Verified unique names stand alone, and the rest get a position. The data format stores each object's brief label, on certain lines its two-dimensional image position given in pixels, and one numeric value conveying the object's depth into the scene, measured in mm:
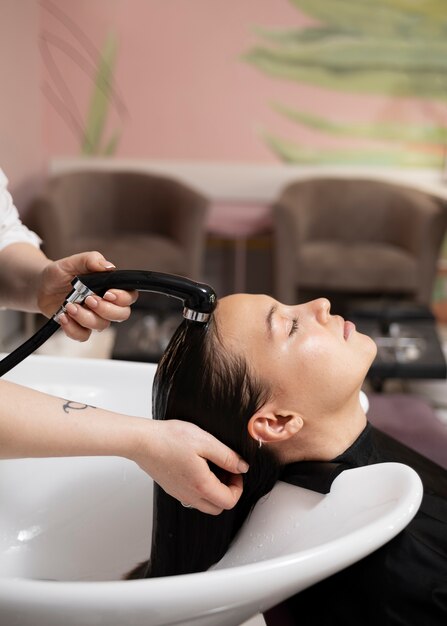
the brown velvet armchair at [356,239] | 4160
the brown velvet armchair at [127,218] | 4059
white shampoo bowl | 894
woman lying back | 1215
